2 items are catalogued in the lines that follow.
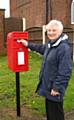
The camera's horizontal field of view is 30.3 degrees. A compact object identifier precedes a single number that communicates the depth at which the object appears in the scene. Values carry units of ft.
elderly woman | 6.29
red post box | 7.87
